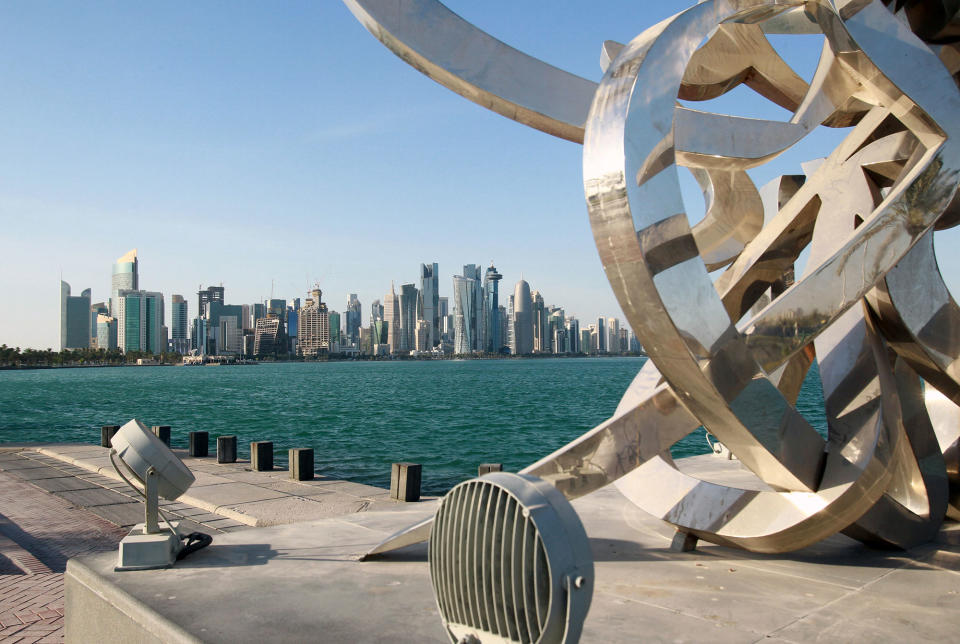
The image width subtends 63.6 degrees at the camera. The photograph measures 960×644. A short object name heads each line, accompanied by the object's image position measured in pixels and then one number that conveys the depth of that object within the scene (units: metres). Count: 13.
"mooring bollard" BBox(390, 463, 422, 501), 12.85
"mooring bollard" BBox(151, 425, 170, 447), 21.25
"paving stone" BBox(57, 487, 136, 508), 13.68
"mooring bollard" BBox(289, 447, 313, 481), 15.20
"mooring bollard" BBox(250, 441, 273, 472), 16.89
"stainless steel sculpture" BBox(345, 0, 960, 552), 5.37
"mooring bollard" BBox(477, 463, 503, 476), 12.27
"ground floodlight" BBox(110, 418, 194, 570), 6.48
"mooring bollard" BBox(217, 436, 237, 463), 18.17
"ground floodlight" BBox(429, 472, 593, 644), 3.01
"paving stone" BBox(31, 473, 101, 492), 15.09
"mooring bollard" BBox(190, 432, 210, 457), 19.78
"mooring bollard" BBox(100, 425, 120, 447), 21.89
